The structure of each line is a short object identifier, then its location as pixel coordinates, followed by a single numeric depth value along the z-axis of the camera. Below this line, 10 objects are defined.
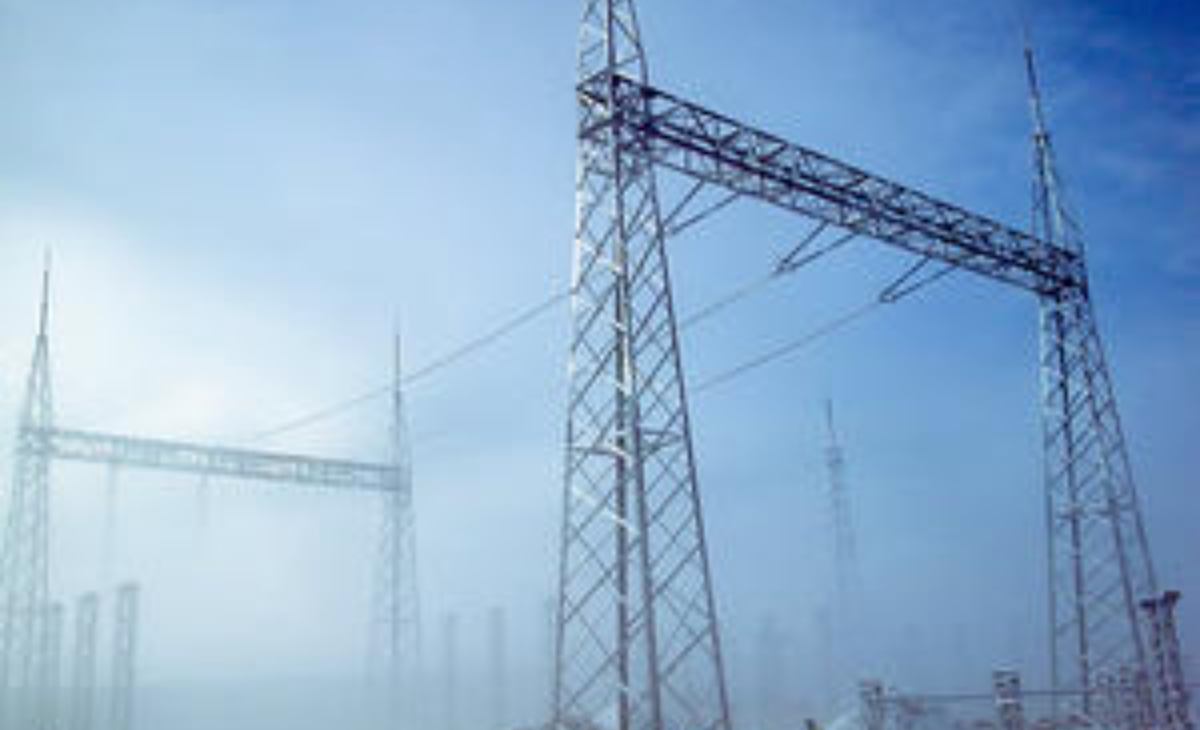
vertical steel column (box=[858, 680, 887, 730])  17.57
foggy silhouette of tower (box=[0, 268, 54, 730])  24.30
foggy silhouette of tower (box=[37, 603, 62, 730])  25.86
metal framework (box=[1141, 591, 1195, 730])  17.88
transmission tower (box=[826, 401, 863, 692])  46.28
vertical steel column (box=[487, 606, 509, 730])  61.87
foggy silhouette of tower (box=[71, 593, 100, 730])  27.14
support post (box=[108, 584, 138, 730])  27.73
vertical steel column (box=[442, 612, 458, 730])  60.57
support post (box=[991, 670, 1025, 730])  19.47
